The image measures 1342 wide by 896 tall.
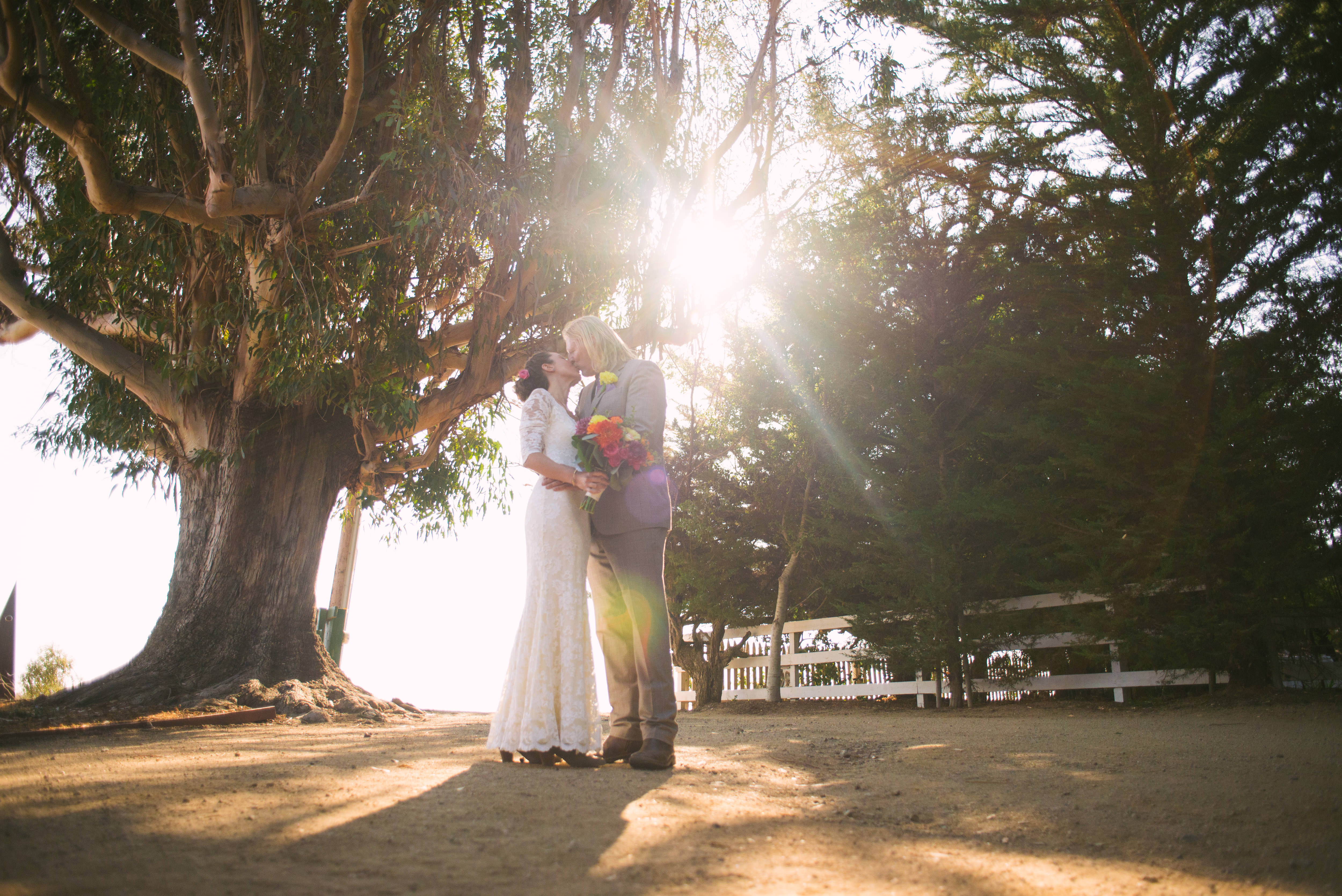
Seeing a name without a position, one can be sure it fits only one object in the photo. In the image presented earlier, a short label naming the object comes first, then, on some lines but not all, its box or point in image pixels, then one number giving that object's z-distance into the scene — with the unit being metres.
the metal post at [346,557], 12.73
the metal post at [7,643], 8.92
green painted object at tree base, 11.77
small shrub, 12.93
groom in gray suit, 3.68
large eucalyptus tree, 6.77
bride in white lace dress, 3.62
